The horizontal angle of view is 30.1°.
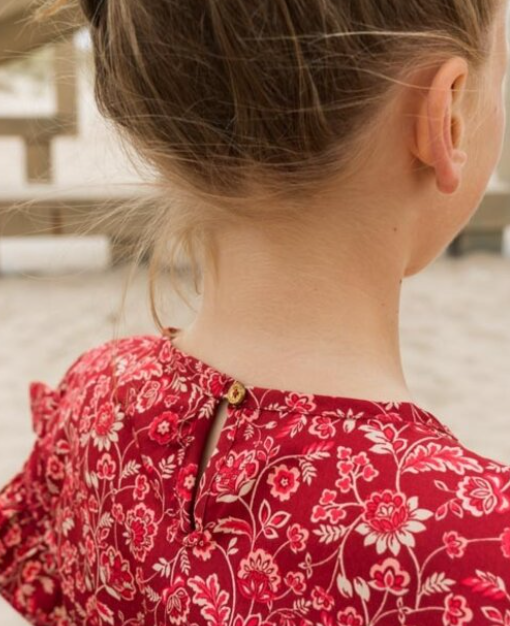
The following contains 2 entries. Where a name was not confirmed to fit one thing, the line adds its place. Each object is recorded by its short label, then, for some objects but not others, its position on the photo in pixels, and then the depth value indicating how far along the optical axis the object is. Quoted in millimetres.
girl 514
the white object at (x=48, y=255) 2807
